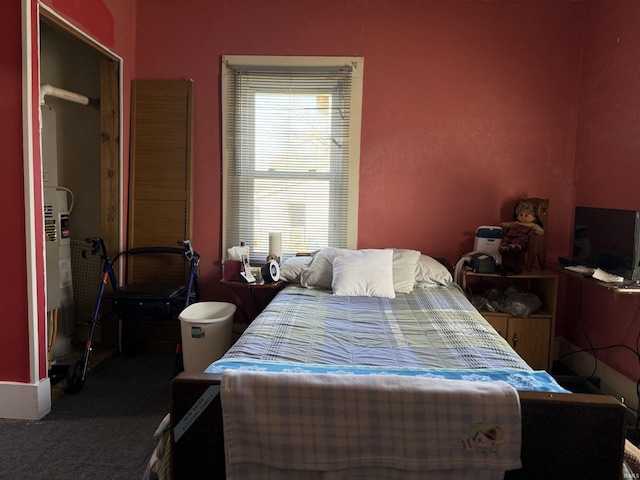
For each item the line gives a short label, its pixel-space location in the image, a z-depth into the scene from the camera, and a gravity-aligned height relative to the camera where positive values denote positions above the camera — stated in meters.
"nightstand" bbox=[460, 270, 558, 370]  3.22 -0.85
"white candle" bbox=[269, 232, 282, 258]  3.48 -0.35
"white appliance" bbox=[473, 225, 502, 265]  3.37 -0.27
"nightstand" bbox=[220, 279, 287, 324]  3.28 -0.75
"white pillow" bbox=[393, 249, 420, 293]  3.10 -0.46
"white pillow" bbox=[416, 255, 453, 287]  3.25 -0.51
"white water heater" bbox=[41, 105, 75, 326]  3.00 -0.27
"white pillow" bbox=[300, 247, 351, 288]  3.19 -0.50
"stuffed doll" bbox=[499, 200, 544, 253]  3.28 -0.18
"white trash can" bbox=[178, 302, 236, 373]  2.98 -0.92
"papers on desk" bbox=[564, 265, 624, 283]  2.64 -0.40
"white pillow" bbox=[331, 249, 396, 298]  2.98 -0.49
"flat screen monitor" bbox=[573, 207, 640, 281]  2.58 -0.21
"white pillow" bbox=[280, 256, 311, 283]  3.30 -0.51
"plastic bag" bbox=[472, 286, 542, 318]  3.24 -0.69
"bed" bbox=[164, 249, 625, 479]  1.26 -0.62
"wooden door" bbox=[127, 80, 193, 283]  3.56 +0.23
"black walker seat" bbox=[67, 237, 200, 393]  2.92 -0.68
